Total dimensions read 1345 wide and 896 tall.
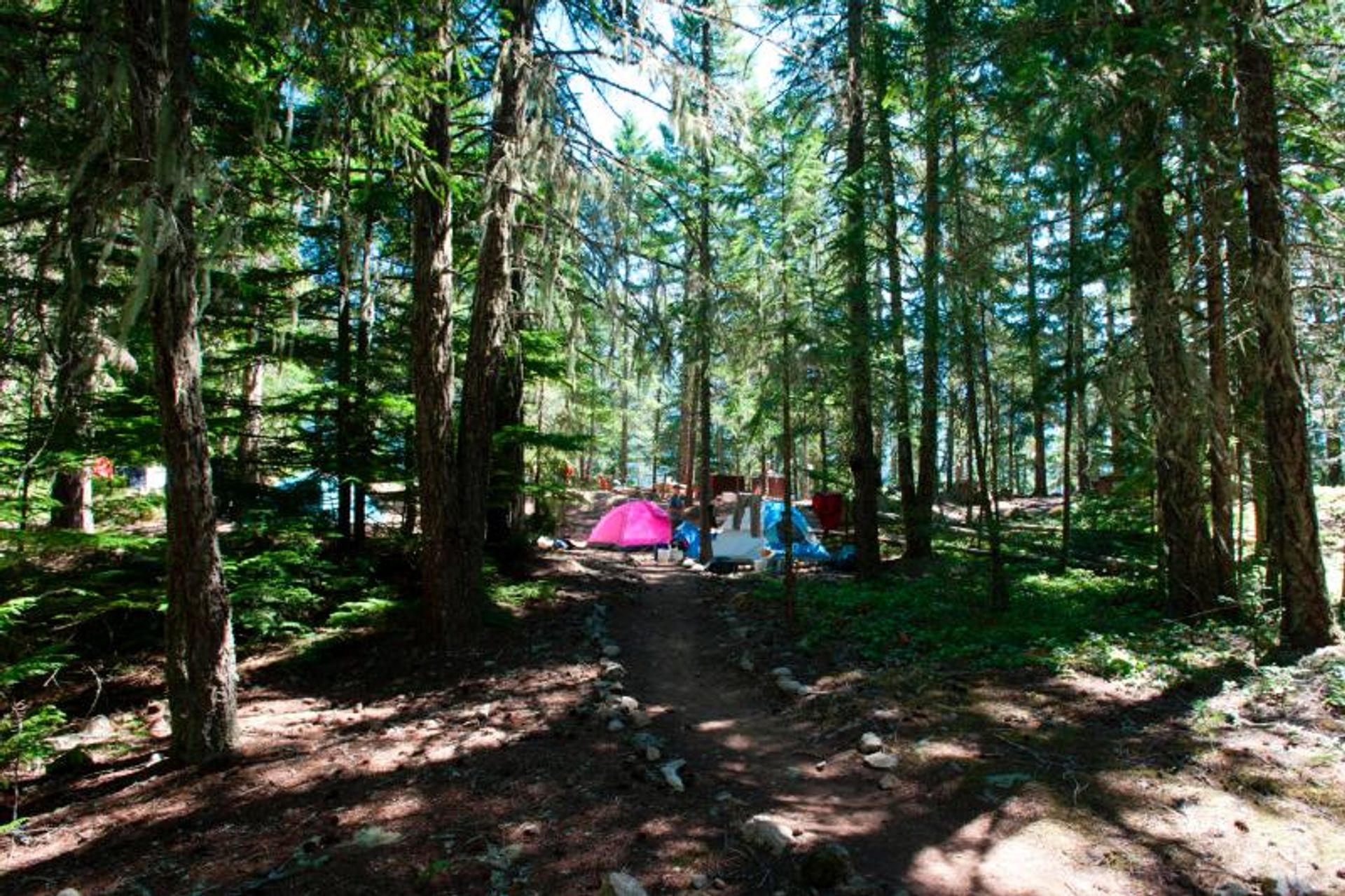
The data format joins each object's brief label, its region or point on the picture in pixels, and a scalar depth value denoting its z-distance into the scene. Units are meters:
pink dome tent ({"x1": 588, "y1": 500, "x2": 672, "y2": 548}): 19.20
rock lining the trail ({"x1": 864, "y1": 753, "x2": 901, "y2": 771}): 4.85
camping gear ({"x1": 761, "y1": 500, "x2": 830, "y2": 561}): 16.14
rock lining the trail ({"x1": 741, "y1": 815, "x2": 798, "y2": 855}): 3.78
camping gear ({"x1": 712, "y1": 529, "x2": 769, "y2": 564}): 16.56
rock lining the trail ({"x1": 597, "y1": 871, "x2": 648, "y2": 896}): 3.22
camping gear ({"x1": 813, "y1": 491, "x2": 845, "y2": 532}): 20.20
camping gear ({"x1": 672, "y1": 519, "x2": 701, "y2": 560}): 18.27
